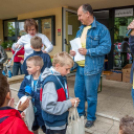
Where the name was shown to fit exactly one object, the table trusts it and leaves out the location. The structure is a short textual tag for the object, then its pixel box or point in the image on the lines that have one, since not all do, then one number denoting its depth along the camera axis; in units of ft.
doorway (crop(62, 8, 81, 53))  18.13
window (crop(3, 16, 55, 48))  19.20
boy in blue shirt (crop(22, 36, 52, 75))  7.58
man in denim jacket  7.36
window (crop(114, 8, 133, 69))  17.06
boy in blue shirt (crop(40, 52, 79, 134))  4.75
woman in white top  8.92
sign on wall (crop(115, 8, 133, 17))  16.50
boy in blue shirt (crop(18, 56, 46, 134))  6.08
